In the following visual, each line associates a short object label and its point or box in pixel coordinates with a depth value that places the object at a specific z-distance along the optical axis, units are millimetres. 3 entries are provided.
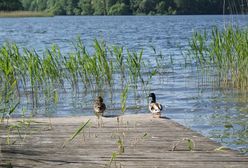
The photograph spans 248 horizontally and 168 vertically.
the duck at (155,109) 10233
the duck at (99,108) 10640
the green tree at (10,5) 86639
